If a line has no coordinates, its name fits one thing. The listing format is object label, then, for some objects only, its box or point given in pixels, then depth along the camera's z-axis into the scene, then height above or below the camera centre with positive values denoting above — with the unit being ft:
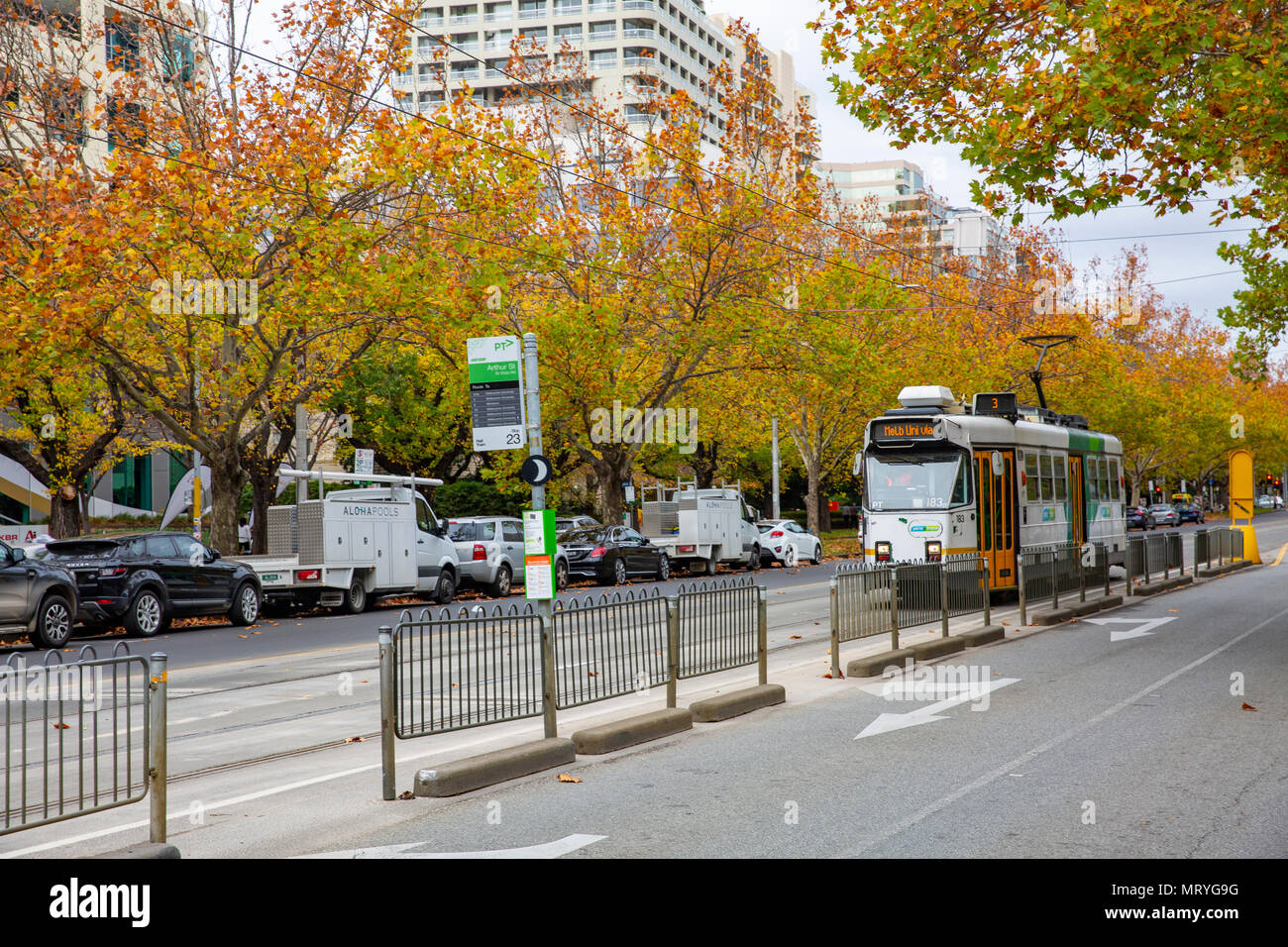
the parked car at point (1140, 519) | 237.86 -1.21
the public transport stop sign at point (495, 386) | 39.11 +4.47
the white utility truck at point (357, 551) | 78.69 -1.34
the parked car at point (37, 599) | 56.75 -2.82
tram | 70.38 +2.03
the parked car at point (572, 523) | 120.63 +0.26
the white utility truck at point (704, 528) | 122.11 -0.54
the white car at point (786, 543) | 137.18 -2.49
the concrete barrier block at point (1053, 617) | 60.44 -4.98
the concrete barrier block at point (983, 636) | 51.88 -5.02
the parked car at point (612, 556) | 107.04 -2.74
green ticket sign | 35.37 -0.78
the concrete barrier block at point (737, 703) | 35.42 -5.27
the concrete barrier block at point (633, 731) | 30.68 -5.25
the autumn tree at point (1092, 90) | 39.93 +14.72
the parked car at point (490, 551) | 96.22 -1.79
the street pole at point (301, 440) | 100.94 +7.36
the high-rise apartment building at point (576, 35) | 309.22 +122.74
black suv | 64.39 -2.51
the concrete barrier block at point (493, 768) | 26.08 -5.23
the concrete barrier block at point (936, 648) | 47.26 -5.05
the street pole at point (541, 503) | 30.58 +0.71
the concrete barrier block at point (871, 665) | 43.45 -5.10
